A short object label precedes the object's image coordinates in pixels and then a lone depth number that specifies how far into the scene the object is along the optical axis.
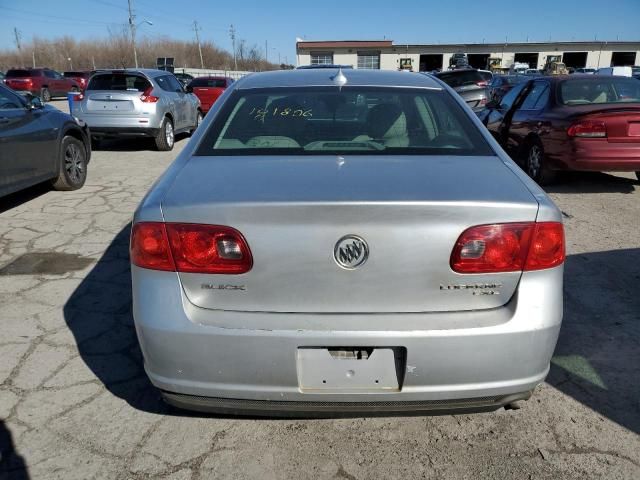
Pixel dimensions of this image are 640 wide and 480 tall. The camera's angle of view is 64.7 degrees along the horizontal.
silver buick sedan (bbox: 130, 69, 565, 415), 1.75
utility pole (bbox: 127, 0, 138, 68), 54.18
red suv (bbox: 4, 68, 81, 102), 25.75
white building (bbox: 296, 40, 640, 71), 64.19
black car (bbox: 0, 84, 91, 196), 5.40
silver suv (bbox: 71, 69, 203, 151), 9.73
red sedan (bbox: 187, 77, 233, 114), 16.19
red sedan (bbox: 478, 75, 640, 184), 5.88
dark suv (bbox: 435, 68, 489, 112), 14.58
